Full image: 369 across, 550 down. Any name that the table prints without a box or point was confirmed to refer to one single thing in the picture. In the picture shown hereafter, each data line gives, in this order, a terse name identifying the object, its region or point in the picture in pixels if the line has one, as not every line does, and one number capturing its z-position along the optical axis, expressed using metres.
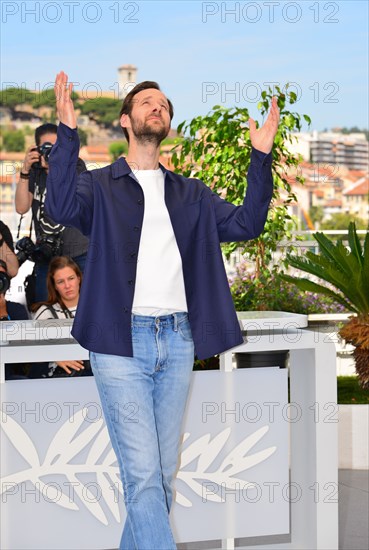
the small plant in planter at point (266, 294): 8.18
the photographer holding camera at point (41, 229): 5.68
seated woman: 4.86
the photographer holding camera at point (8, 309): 5.05
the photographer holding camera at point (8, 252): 5.66
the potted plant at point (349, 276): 6.09
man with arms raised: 2.75
